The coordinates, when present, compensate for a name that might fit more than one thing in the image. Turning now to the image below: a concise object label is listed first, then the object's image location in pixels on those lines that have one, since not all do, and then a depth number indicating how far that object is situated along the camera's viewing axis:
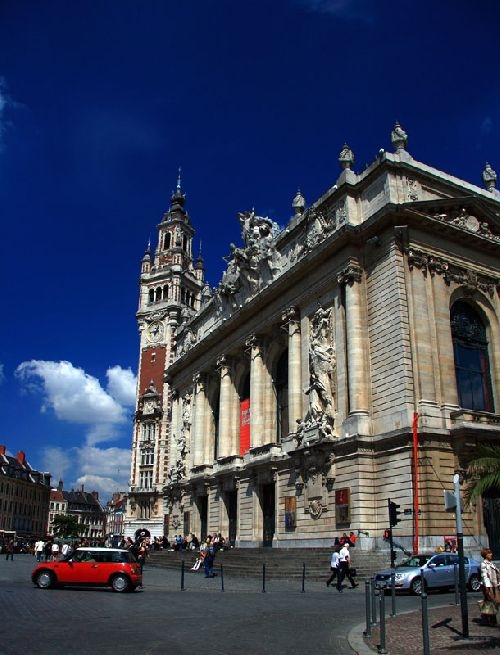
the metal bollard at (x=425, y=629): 9.09
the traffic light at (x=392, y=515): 23.86
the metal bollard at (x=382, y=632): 10.17
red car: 21.23
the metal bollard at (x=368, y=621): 11.80
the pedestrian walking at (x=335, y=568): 21.74
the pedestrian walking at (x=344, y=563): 22.03
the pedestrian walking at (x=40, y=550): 45.78
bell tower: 74.75
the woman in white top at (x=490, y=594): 12.71
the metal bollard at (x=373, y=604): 12.47
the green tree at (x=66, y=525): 119.84
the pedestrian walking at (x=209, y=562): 28.78
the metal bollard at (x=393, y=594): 13.90
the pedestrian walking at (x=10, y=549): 50.95
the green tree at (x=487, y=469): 16.92
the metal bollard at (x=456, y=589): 16.75
